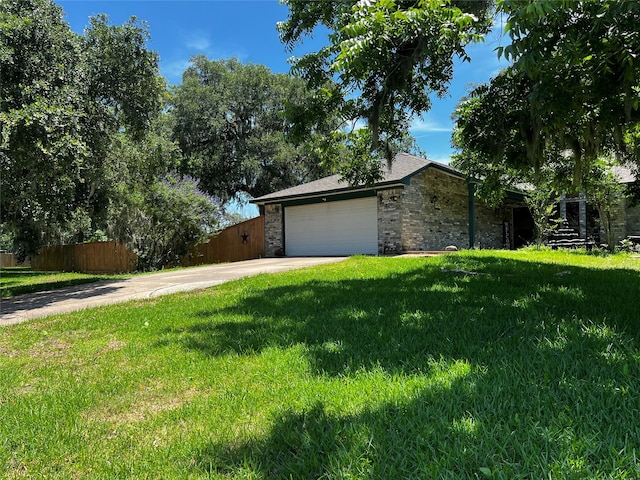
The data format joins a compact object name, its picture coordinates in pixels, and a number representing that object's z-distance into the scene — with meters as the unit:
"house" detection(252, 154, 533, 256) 13.65
